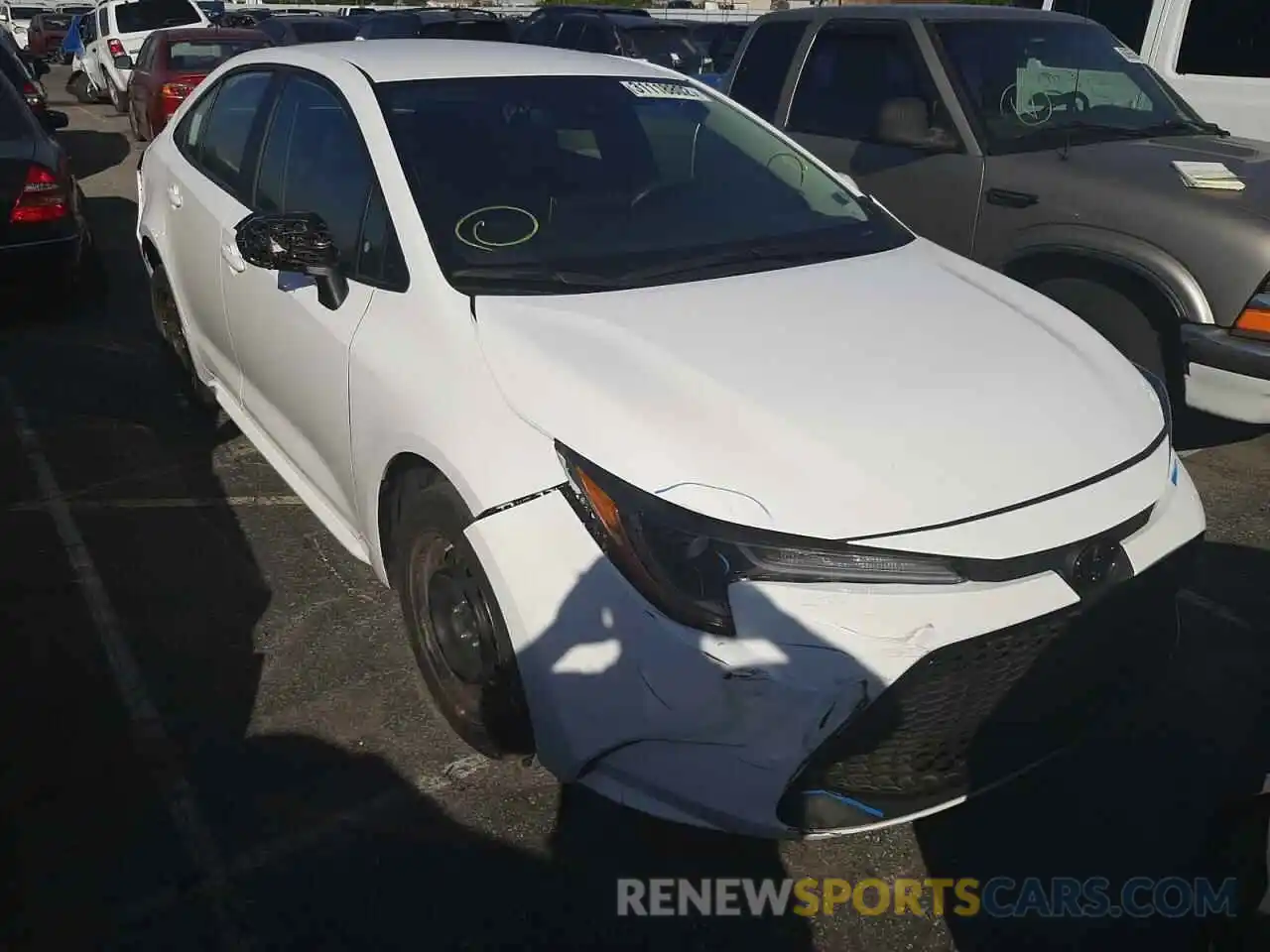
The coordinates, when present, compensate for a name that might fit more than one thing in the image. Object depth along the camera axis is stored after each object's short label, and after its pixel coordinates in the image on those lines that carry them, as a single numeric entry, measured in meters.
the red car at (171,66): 11.59
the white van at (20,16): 29.62
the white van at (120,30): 17.05
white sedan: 2.09
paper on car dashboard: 5.07
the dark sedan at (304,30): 15.46
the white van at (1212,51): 6.23
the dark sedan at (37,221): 5.92
